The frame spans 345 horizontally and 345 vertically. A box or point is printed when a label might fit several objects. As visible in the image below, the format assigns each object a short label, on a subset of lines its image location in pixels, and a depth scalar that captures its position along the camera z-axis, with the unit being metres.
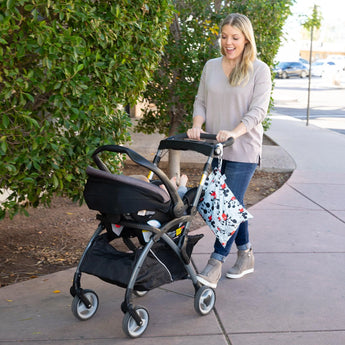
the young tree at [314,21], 11.56
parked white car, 39.28
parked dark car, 49.06
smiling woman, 4.04
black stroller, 3.33
